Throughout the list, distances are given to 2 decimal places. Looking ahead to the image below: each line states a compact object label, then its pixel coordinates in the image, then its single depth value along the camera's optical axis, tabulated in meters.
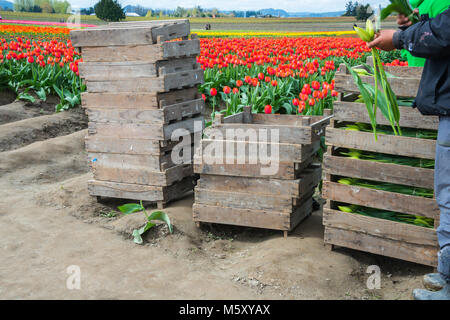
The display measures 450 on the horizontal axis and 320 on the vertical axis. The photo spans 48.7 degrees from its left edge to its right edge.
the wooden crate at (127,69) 4.71
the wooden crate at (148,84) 4.71
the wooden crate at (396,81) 3.45
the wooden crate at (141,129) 4.81
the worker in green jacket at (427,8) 2.85
